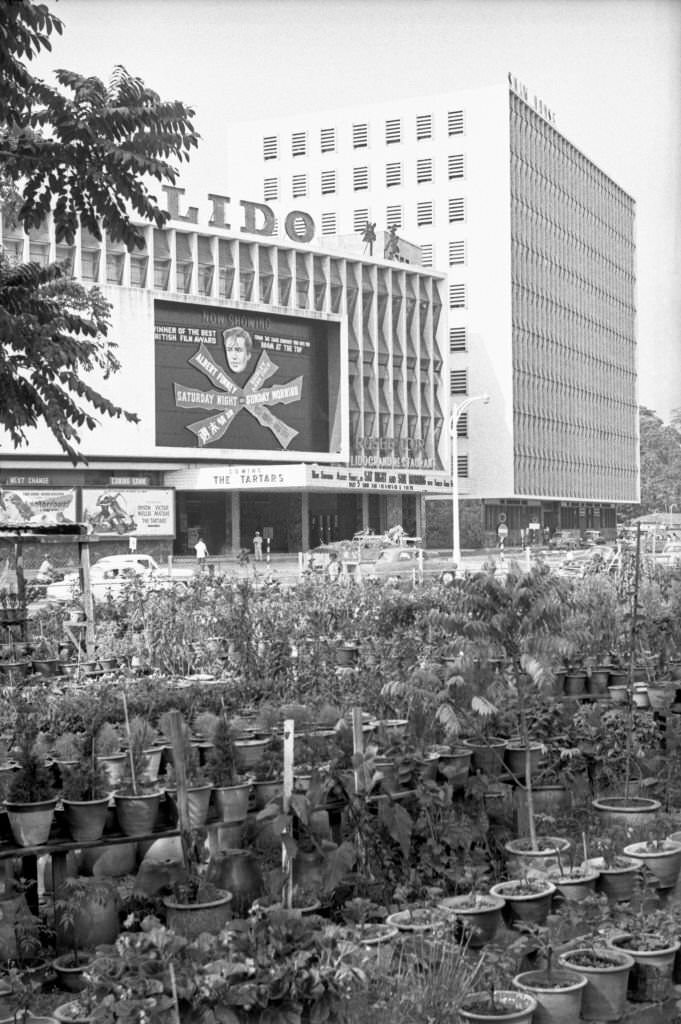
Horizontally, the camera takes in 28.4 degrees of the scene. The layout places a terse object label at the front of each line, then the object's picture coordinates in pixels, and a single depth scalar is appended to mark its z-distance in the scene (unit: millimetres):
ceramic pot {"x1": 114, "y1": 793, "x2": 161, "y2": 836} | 7629
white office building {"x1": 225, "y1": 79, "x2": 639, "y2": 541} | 91062
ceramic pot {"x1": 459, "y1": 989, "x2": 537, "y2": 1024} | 5383
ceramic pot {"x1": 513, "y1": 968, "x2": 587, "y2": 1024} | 5766
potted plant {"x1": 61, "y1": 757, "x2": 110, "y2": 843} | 7477
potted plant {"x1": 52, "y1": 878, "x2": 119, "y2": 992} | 6832
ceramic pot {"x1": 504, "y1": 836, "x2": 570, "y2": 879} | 7551
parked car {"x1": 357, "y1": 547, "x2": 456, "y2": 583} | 42031
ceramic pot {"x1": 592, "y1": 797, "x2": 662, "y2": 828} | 8836
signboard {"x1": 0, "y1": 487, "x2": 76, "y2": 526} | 61719
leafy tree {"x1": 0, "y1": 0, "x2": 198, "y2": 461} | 7480
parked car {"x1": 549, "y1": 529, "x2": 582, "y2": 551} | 59103
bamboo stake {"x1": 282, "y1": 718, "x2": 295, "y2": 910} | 6934
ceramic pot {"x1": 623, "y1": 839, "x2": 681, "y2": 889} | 7734
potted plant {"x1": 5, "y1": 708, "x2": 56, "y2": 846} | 7285
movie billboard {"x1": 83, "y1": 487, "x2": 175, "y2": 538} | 63938
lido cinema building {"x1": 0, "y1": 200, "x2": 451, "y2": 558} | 66125
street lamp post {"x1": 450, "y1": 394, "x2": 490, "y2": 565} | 59281
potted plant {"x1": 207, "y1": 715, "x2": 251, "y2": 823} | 7980
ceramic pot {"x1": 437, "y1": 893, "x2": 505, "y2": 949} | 6793
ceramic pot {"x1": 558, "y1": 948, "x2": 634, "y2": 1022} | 5980
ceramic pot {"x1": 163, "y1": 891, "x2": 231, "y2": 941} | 6605
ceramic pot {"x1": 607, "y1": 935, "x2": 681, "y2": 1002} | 6180
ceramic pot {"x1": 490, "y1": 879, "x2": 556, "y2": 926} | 7012
